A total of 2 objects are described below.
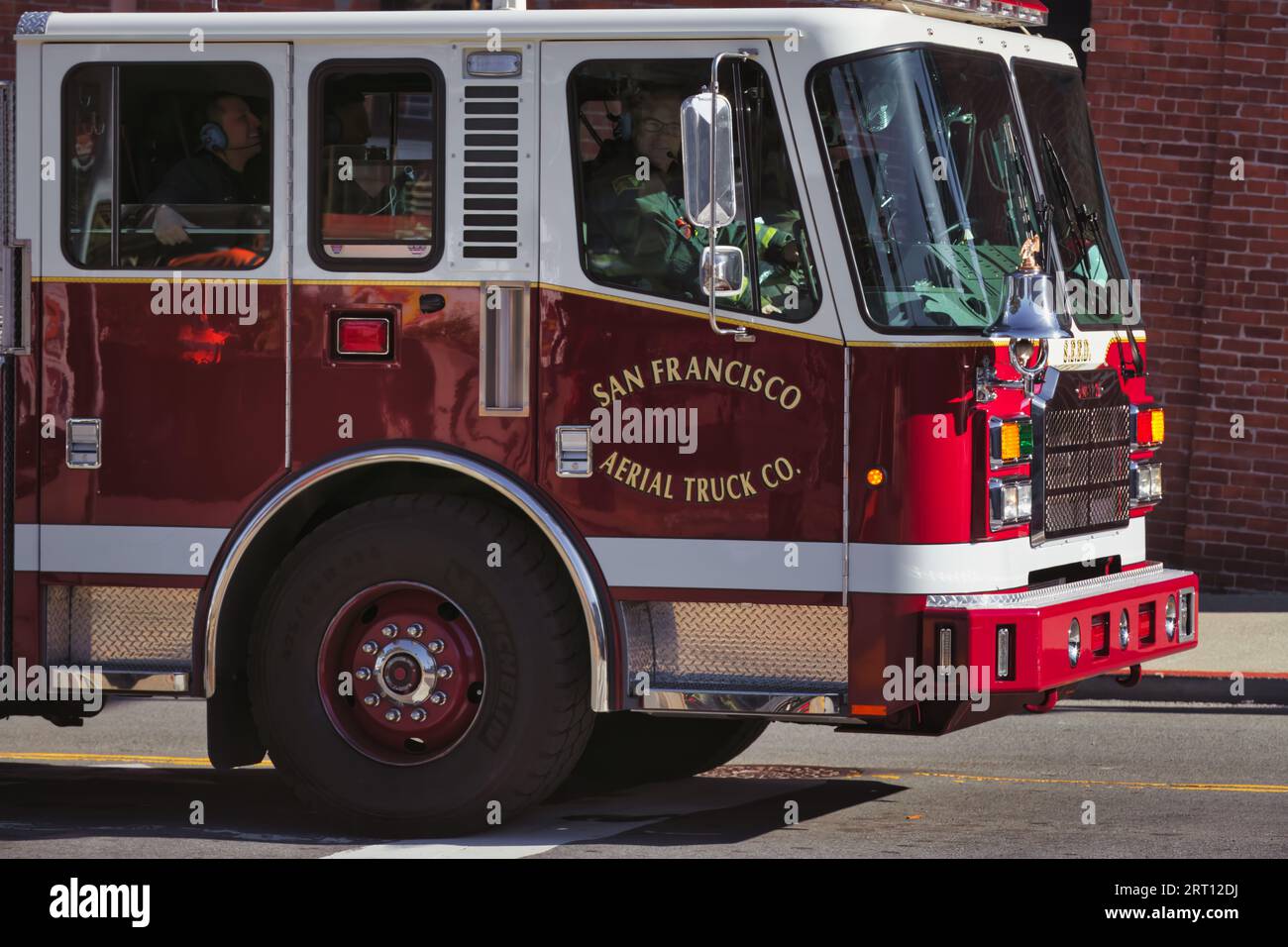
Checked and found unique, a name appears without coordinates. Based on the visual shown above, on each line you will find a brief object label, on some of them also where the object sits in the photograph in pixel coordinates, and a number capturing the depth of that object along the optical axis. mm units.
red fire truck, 14977
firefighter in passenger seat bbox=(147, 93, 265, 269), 15891
